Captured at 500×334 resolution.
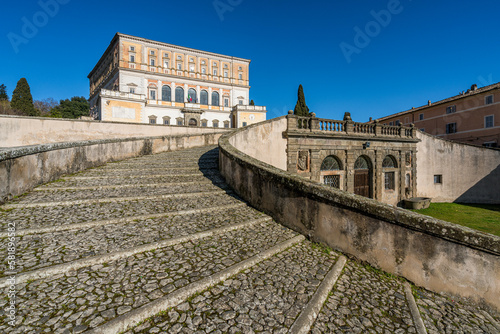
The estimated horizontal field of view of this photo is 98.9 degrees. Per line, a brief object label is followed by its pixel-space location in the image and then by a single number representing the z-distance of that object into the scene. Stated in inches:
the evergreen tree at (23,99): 1502.3
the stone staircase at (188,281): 74.9
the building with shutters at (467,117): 952.3
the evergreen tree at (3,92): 2043.6
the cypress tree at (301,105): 1331.2
